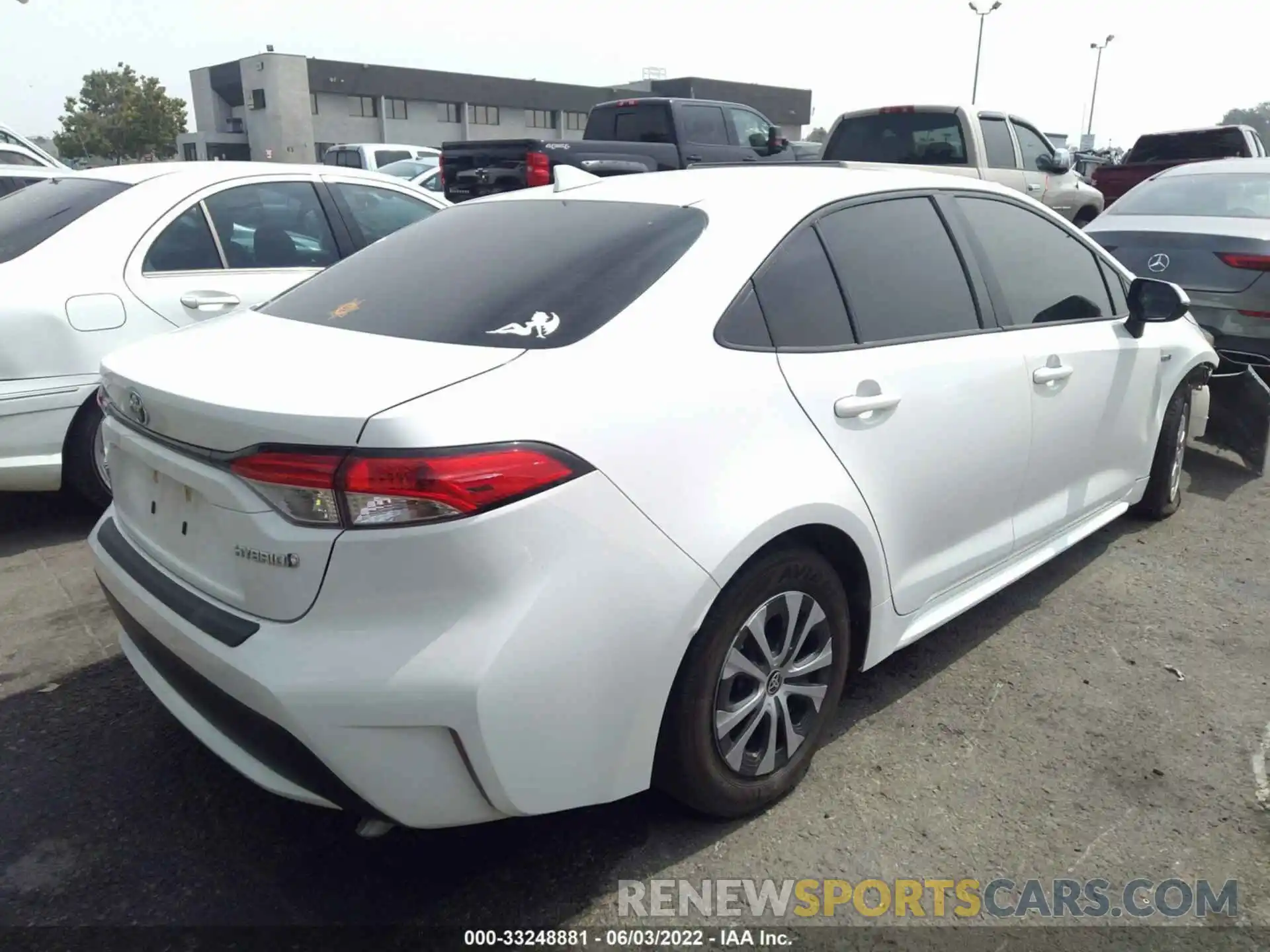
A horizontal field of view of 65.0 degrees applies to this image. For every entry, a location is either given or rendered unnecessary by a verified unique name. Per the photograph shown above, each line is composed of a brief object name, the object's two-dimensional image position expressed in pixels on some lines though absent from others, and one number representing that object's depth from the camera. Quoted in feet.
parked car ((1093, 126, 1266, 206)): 43.98
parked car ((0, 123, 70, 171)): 28.76
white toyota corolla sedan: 6.39
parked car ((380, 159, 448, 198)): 51.08
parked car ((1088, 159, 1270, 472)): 17.47
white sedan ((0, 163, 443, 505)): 13.80
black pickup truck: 33.35
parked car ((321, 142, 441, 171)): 65.51
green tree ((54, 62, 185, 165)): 209.26
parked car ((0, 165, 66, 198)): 19.44
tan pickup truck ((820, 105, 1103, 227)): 33.94
